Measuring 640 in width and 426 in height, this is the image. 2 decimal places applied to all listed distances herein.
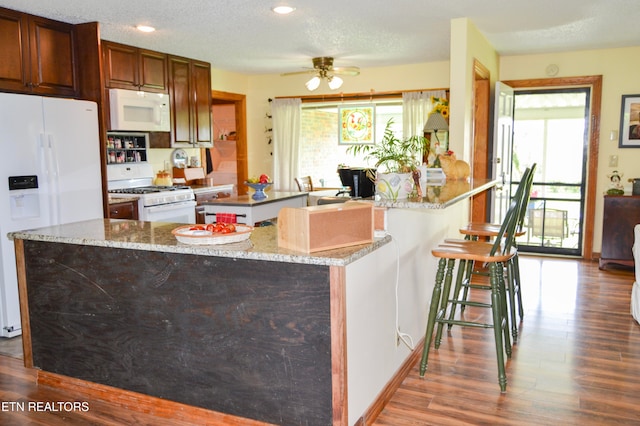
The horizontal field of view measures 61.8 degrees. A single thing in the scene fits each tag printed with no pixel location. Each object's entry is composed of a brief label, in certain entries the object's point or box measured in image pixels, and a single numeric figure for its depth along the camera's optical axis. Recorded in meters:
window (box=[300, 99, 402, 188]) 7.51
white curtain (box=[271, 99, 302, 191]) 7.26
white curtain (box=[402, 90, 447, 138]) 6.53
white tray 2.28
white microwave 5.04
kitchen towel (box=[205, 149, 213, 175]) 7.52
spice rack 5.49
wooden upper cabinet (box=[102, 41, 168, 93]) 5.09
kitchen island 2.15
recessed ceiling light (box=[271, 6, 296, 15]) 3.89
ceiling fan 5.63
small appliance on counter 4.96
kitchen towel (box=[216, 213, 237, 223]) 2.61
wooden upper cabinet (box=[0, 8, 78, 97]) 3.91
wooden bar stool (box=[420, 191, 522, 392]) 2.77
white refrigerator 3.70
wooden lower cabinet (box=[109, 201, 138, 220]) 4.76
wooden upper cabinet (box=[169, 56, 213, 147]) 5.90
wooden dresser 5.50
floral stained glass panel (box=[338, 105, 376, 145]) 6.98
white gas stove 5.04
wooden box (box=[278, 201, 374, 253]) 2.11
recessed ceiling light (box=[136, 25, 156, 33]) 4.54
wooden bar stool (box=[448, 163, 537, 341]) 3.29
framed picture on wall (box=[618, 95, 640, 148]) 5.80
